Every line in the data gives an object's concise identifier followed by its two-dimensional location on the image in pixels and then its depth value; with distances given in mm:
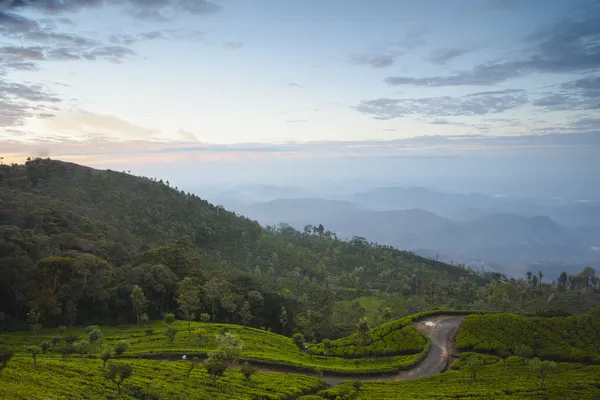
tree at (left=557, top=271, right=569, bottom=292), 124262
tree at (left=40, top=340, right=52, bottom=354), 41112
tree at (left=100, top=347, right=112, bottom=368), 35094
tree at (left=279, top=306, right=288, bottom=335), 68188
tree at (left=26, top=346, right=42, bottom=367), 33531
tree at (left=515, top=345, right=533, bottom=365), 44250
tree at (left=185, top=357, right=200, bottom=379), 37131
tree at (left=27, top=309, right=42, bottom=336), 48938
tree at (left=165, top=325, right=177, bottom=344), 46728
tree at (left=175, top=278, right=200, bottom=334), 52688
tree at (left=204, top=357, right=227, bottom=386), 33375
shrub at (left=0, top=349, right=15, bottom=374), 29656
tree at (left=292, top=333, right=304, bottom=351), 53812
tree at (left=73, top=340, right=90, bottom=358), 40344
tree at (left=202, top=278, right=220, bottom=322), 63656
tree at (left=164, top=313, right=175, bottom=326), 52712
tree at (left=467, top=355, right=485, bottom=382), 39500
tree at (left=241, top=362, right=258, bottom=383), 35812
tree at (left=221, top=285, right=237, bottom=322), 62875
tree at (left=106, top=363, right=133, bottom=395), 31094
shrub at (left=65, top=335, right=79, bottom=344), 46381
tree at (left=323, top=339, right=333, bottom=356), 51156
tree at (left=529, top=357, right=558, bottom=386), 36875
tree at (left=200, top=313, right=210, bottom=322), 58938
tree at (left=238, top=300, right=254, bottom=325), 65000
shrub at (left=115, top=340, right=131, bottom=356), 38603
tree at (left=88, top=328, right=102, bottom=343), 42500
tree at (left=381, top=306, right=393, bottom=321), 71688
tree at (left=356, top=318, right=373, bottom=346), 47025
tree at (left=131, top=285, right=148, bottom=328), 56156
